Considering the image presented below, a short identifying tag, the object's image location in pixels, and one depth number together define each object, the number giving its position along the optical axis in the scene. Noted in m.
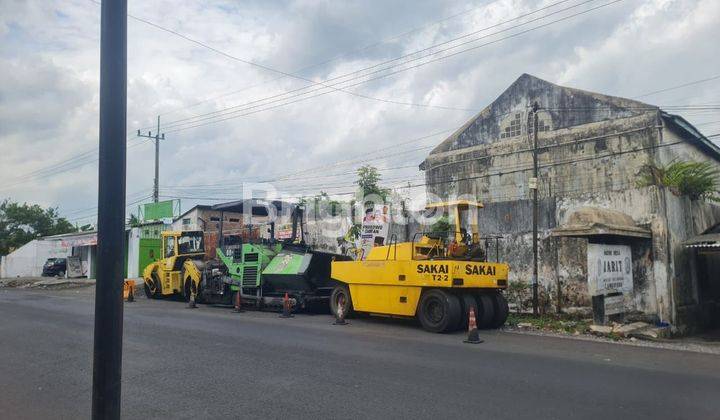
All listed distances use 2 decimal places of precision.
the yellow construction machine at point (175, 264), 22.39
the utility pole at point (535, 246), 15.88
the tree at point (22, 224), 58.72
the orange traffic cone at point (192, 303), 19.28
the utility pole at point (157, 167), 38.16
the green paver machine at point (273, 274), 16.95
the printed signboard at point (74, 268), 41.41
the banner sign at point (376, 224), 19.72
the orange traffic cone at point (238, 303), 17.84
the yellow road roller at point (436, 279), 12.77
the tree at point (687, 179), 15.69
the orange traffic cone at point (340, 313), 14.17
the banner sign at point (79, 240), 39.31
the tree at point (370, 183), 25.34
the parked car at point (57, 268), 42.88
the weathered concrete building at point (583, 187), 14.41
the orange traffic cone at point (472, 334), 10.92
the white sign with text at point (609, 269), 13.02
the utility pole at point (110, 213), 2.58
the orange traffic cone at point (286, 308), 15.81
